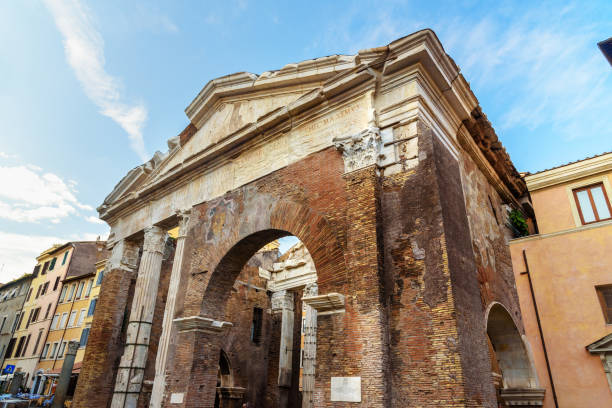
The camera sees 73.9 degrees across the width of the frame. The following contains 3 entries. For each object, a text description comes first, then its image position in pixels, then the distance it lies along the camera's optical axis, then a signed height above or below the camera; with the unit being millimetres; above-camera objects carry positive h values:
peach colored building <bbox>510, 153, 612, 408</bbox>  8727 +2685
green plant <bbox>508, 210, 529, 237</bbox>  11289 +4548
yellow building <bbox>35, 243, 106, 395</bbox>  24312 +4103
